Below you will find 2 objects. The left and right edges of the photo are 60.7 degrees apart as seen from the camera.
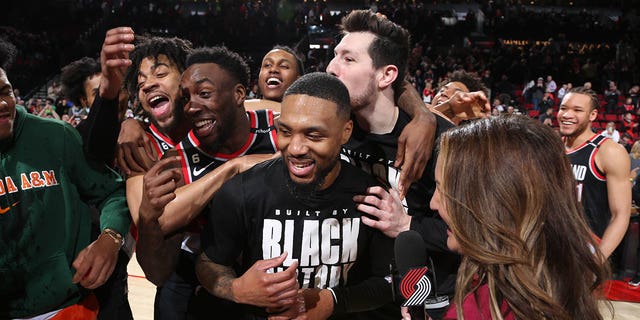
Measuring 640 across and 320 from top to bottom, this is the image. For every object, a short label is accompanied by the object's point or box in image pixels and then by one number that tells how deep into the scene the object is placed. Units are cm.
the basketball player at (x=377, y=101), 259
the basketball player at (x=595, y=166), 415
